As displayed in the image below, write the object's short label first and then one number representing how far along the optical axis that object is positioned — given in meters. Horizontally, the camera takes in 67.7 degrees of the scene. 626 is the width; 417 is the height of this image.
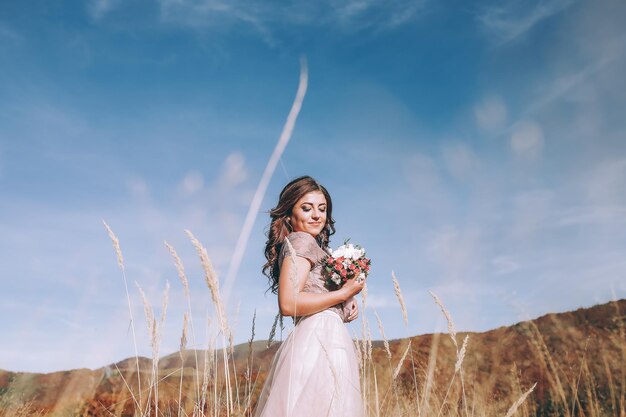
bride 2.73
